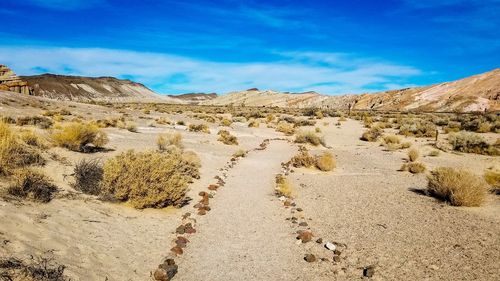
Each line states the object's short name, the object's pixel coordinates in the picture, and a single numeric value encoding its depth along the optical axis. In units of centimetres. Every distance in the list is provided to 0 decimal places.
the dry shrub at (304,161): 1638
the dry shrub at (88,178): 885
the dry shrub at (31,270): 411
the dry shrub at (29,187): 704
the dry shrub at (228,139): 2306
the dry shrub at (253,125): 3688
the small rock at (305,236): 736
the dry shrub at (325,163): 1566
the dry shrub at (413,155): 1719
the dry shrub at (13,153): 801
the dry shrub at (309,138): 2494
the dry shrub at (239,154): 1859
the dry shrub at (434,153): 1897
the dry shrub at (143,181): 861
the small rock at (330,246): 689
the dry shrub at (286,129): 3200
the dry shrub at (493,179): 1142
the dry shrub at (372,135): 2677
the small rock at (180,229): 767
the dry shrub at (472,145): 1950
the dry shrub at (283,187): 1123
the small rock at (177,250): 663
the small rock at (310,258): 645
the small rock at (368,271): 584
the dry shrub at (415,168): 1451
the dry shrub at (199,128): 2851
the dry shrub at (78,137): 1291
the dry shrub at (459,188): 934
